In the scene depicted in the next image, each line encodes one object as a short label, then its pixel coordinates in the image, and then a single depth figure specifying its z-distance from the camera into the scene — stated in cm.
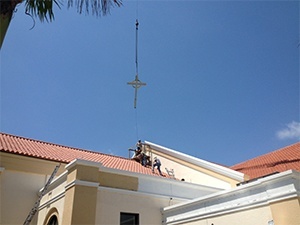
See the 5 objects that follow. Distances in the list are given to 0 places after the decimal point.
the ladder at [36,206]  1133
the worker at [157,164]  1651
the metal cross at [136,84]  1505
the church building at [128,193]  773
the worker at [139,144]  2185
